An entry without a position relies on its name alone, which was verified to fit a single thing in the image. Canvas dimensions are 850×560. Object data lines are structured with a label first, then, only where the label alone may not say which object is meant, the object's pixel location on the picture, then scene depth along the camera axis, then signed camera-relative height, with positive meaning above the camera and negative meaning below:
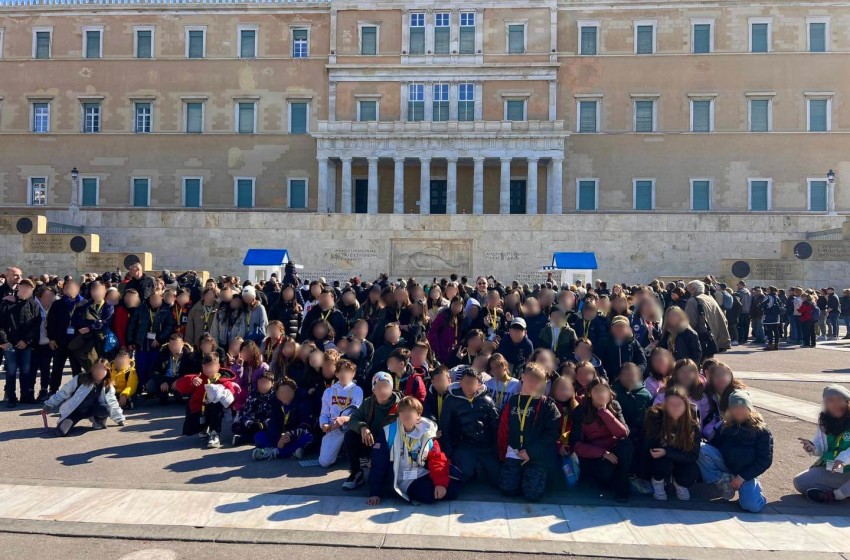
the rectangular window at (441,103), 40.22 +10.75
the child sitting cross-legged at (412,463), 6.12 -1.64
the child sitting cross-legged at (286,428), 7.52 -1.64
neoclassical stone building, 39.00 +10.71
